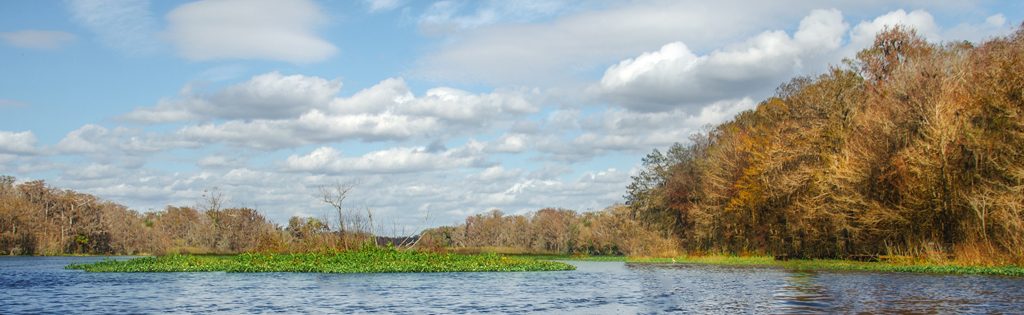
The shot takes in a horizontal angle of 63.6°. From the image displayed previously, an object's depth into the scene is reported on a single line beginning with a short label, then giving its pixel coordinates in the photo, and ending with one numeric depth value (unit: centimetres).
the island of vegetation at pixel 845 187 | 4212
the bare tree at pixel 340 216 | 5675
